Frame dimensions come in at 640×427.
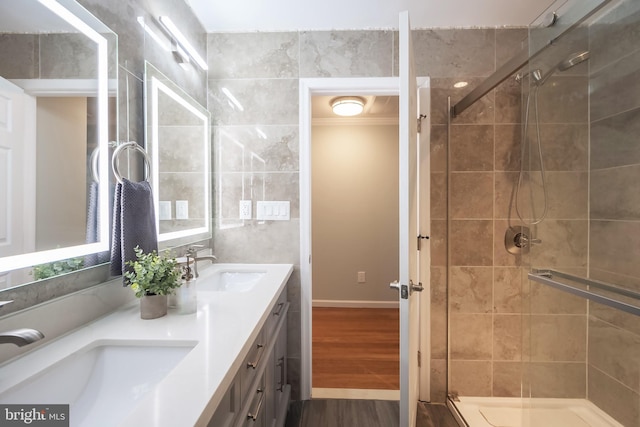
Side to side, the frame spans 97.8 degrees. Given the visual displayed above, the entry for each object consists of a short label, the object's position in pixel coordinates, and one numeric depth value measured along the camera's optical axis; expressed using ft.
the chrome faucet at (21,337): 1.76
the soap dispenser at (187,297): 3.14
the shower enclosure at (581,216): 4.07
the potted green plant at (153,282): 2.95
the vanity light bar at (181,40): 4.49
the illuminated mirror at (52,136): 2.32
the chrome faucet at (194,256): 3.44
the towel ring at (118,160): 3.28
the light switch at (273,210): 6.01
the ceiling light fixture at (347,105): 8.98
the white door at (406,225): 3.53
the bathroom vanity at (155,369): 1.78
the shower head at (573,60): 4.32
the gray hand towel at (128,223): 3.28
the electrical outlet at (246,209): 6.07
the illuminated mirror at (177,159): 4.33
